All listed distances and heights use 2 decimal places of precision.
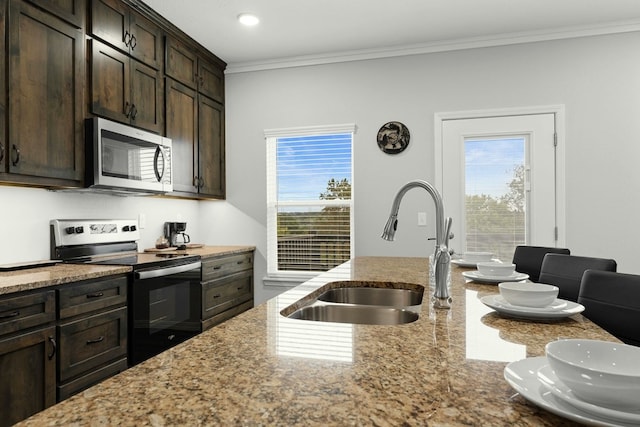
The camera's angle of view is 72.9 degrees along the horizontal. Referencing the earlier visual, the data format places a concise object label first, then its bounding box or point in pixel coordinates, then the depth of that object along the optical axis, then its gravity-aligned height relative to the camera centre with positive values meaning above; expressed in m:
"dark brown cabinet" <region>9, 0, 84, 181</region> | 2.17 +0.63
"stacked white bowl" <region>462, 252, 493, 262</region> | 2.23 -0.23
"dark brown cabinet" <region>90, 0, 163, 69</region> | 2.72 +1.24
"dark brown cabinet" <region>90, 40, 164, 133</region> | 2.71 +0.84
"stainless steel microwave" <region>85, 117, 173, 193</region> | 2.61 +0.36
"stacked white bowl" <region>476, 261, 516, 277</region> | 1.71 -0.23
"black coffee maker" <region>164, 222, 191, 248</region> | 3.78 -0.16
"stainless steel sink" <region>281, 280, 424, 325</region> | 1.48 -0.34
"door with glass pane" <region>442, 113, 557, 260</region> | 3.51 +0.25
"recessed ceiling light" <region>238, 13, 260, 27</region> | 3.20 +1.45
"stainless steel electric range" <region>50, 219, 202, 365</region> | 2.57 -0.42
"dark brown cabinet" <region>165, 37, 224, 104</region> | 3.48 +1.25
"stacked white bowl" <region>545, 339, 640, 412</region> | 0.51 -0.21
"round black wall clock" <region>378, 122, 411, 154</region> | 3.82 +0.66
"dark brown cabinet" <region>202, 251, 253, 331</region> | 3.41 -0.65
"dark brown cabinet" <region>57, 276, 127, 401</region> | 2.06 -0.62
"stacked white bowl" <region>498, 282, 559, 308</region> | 1.13 -0.22
